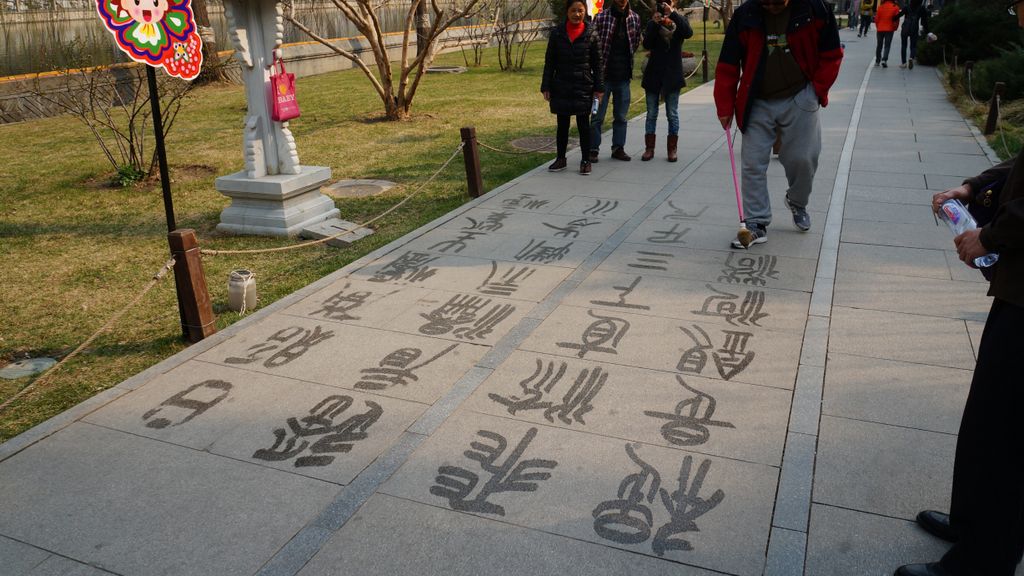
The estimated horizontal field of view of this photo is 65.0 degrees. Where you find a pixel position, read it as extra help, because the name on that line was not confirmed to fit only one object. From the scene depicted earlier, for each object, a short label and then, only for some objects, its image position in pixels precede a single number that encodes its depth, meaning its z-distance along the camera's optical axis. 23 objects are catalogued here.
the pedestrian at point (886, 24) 18.02
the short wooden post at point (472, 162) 7.85
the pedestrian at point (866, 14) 28.57
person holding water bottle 2.27
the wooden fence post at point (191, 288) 4.58
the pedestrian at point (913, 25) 17.78
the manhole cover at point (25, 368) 4.51
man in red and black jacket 5.57
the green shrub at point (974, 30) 16.47
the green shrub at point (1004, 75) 12.06
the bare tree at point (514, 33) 20.62
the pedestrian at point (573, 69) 8.16
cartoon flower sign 5.16
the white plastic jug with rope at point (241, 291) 5.20
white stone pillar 6.87
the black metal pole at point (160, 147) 5.36
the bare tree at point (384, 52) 11.87
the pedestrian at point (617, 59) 8.55
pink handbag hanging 6.97
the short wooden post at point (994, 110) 10.21
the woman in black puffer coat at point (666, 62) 8.69
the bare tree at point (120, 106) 8.95
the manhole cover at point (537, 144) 10.50
